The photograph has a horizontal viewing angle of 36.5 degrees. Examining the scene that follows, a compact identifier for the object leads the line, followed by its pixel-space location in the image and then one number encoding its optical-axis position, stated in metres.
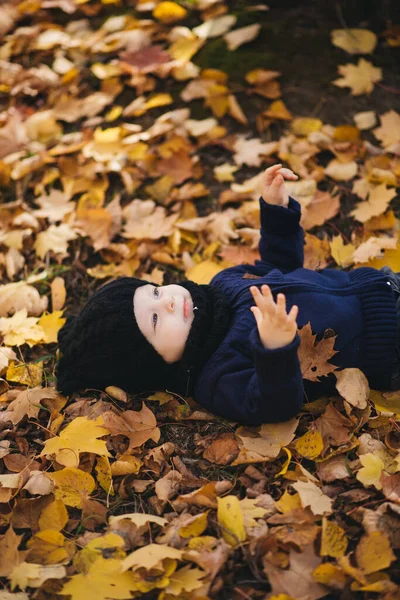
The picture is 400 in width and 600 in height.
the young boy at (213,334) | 2.47
